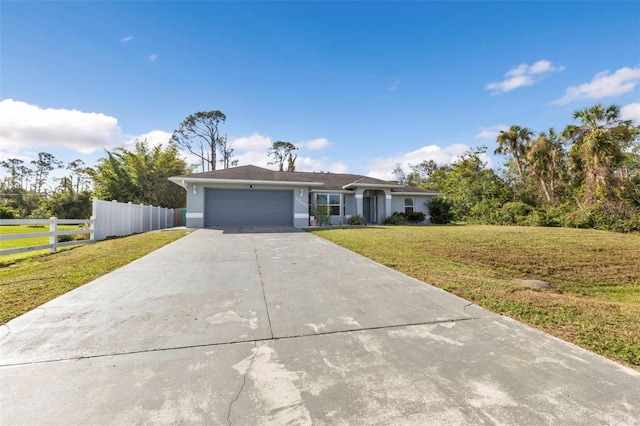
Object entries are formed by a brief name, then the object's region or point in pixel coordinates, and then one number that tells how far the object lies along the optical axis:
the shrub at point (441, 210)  21.22
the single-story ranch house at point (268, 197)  15.56
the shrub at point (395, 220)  19.50
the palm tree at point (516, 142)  25.81
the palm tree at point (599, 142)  16.84
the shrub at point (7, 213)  23.32
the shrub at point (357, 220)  18.59
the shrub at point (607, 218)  14.48
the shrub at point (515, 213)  18.53
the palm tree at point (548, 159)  23.48
